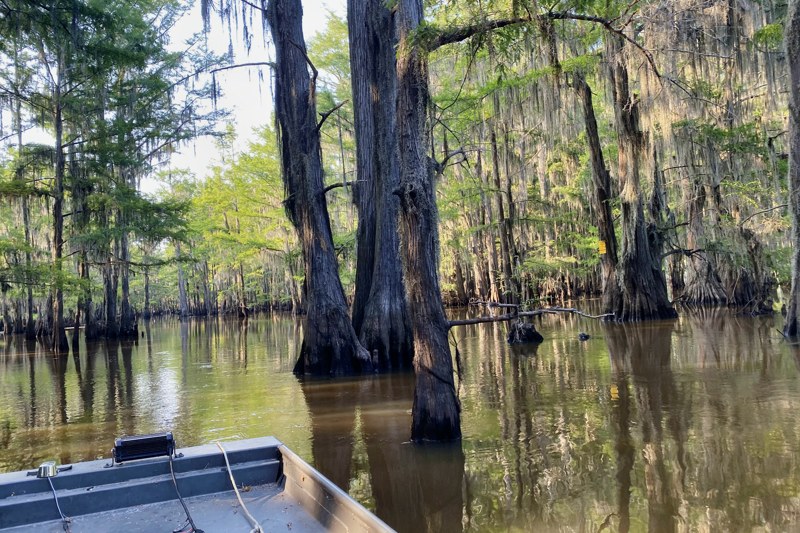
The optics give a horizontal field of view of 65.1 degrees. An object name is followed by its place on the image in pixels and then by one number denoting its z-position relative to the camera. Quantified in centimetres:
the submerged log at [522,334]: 1524
